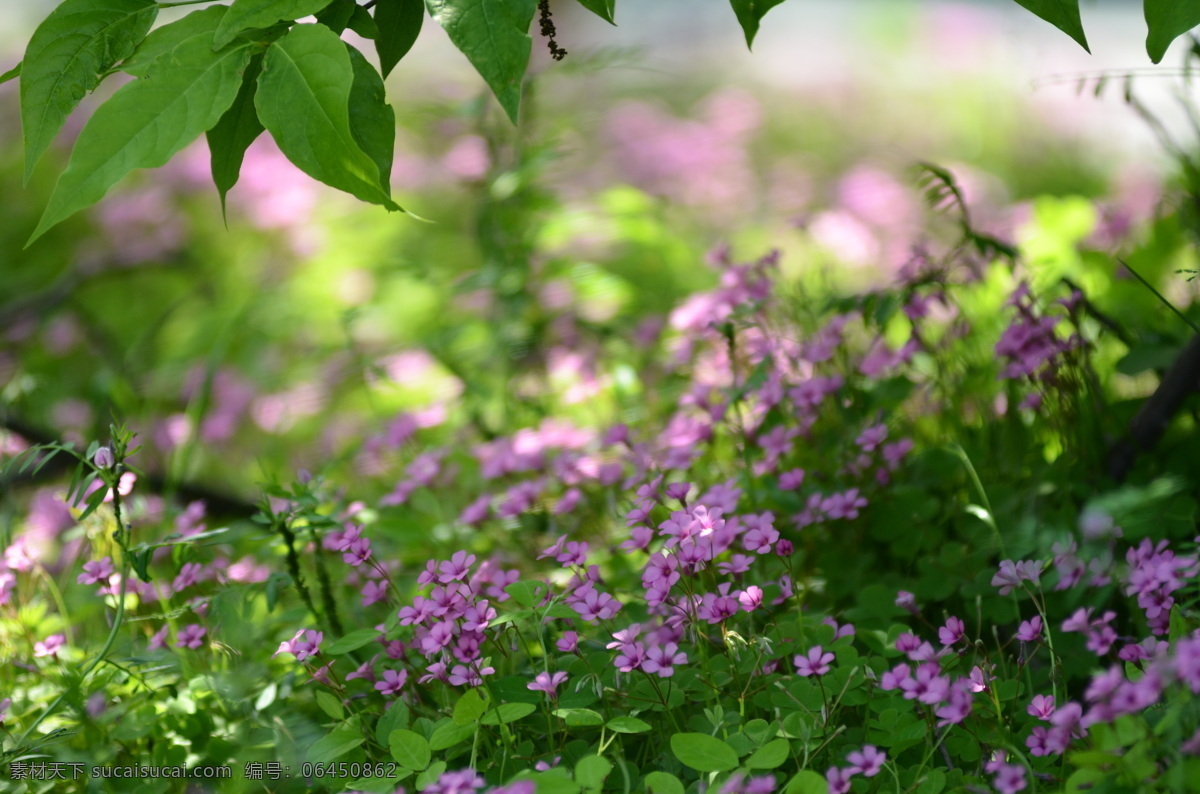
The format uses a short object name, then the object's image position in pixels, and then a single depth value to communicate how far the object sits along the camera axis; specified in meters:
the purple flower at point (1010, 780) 1.13
